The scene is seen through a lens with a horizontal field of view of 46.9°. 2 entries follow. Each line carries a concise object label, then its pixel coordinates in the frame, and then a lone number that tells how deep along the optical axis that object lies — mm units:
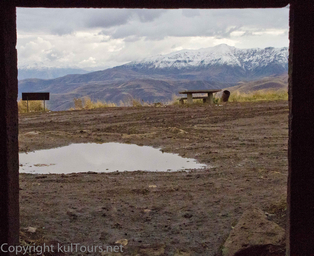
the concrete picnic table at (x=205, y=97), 17422
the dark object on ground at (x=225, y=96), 18647
